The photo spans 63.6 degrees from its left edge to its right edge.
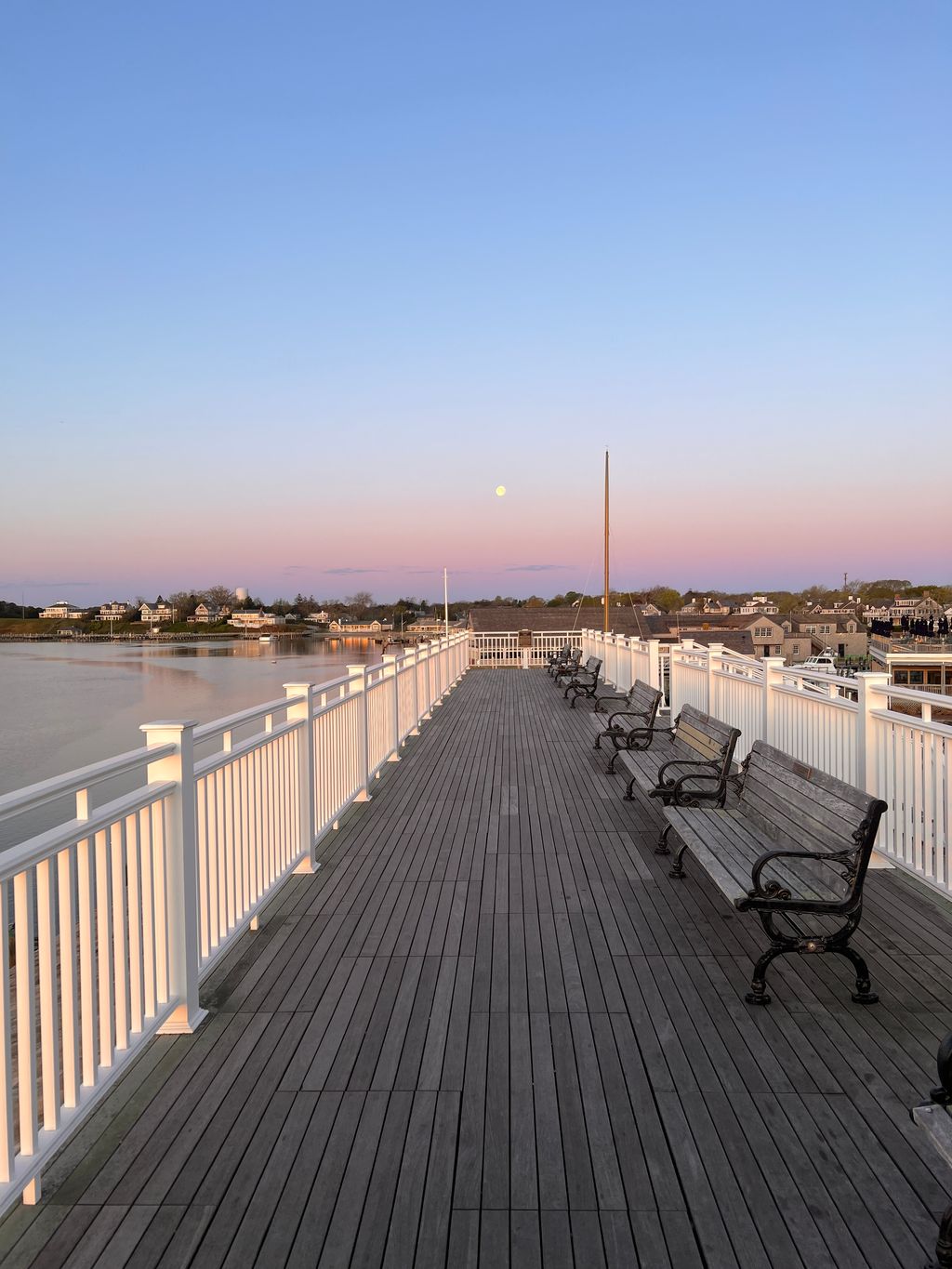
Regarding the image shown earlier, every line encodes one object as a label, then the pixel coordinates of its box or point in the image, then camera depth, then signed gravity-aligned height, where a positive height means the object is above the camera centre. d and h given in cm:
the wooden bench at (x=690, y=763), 519 -123
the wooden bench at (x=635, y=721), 765 -121
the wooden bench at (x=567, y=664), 1565 -113
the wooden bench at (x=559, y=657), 1786 -110
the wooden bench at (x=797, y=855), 306 -116
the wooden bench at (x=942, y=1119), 168 -116
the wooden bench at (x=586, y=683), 1275 -129
